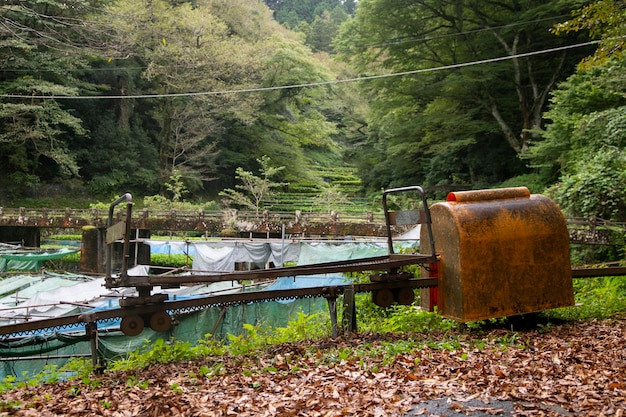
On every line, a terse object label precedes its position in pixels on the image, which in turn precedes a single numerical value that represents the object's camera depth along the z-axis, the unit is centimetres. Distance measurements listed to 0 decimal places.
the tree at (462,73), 2908
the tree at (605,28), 922
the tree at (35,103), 3553
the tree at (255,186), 3619
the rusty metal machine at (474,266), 651
